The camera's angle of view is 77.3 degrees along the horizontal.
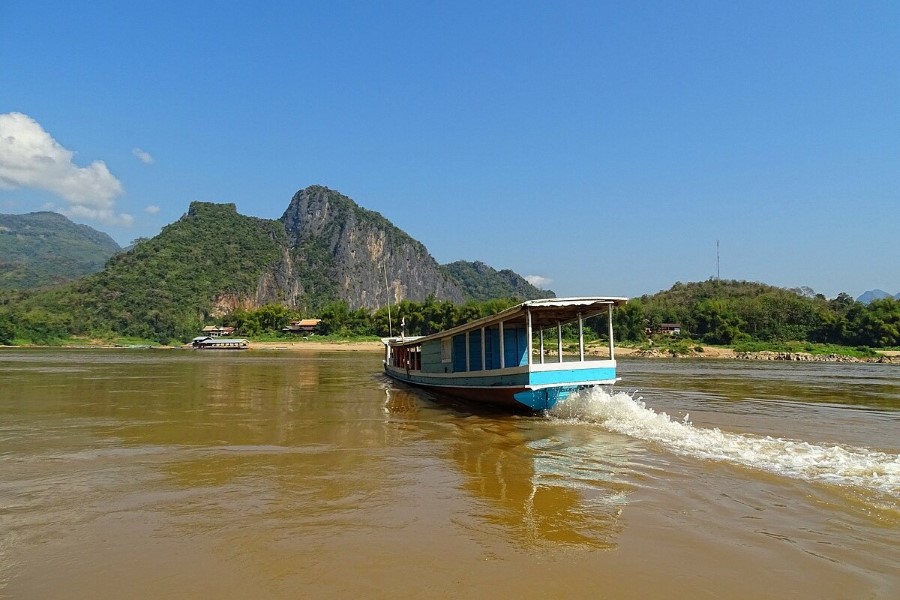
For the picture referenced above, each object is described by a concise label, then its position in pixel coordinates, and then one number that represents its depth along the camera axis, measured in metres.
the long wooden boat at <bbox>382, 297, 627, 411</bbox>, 14.67
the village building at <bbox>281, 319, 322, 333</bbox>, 103.94
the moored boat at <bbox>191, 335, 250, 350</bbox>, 86.12
